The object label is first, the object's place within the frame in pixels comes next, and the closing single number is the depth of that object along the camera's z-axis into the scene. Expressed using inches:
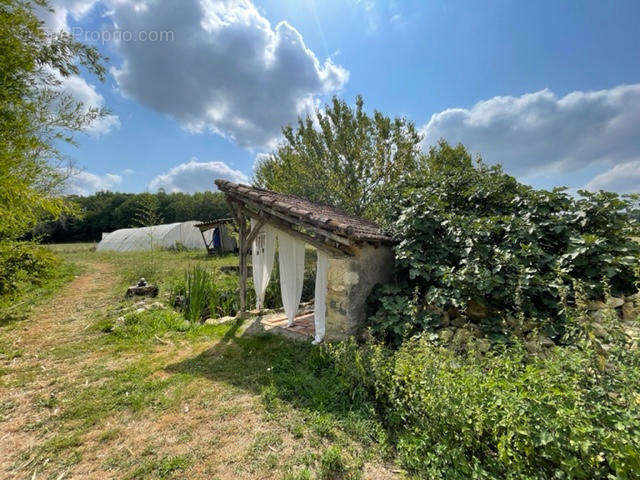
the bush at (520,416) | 61.7
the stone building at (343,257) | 169.8
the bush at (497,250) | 127.6
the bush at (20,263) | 210.4
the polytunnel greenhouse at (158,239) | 746.8
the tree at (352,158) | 433.7
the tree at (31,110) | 141.8
